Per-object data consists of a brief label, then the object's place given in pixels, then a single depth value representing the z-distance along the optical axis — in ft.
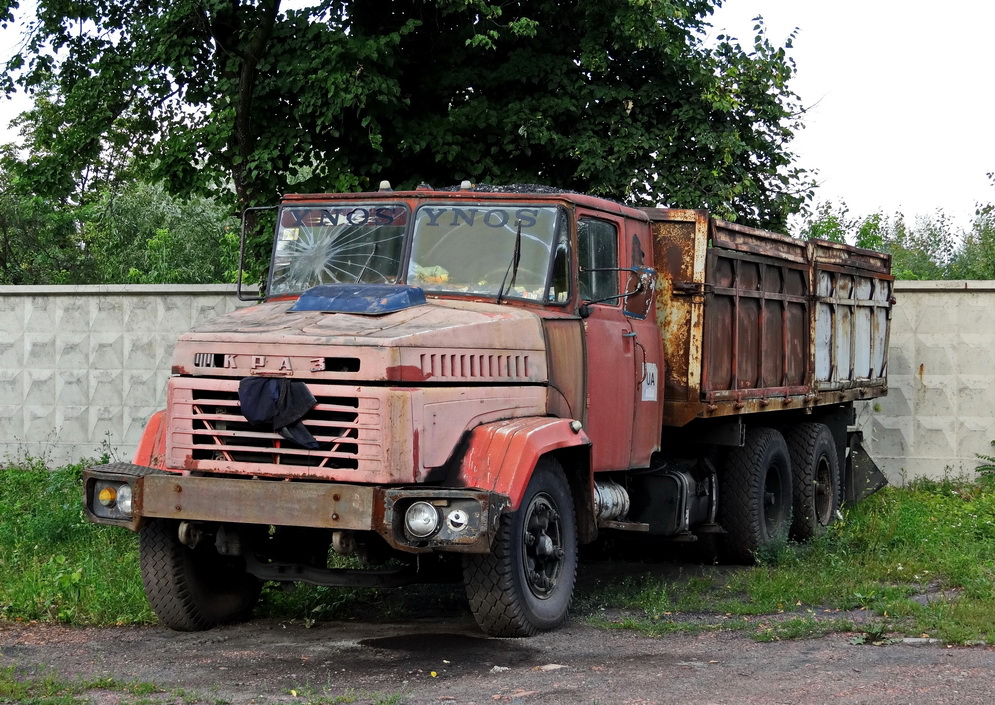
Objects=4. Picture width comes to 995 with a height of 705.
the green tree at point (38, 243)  86.74
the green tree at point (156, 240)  82.79
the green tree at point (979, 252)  80.33
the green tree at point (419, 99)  41.65
